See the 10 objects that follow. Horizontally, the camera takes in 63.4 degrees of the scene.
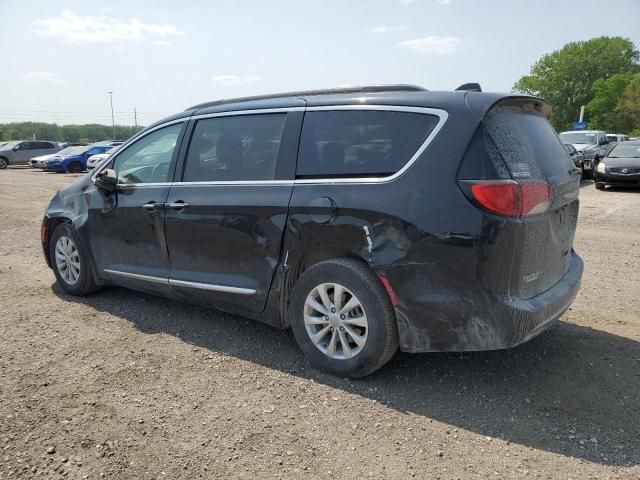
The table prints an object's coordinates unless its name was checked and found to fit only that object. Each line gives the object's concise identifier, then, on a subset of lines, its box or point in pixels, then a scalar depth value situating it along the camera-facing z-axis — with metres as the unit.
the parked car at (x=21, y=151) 30.50
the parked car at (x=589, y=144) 18.52
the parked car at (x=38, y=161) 27.41
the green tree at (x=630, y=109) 60.34
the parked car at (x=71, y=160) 26.27
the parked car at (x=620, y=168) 14.64
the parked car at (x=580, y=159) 17.11
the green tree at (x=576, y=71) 82.48
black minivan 2.93
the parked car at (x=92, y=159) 25.37
